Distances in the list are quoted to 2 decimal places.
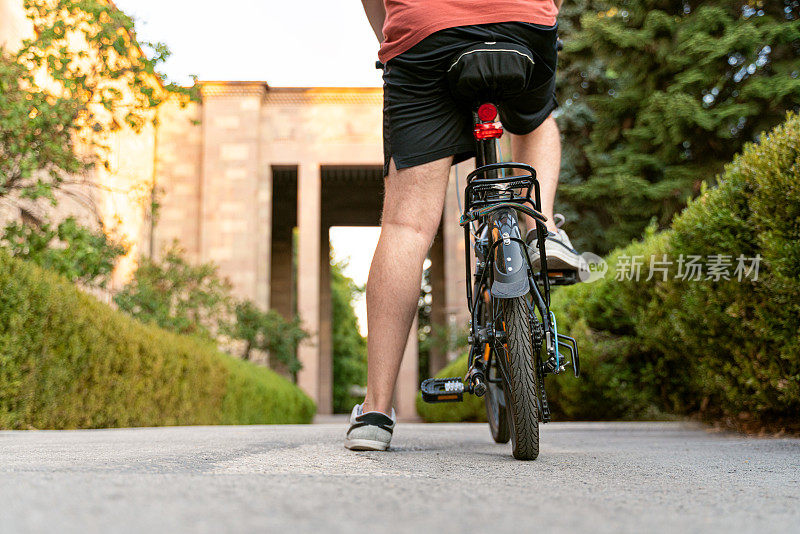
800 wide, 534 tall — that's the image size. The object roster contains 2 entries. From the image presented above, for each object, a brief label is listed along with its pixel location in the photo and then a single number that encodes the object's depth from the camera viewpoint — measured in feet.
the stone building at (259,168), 71.51
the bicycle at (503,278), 7.69
